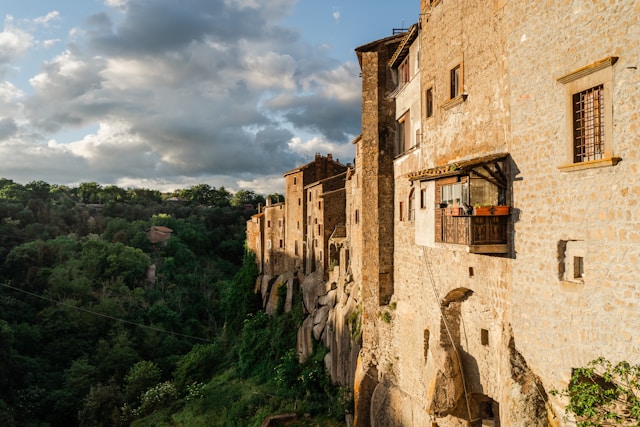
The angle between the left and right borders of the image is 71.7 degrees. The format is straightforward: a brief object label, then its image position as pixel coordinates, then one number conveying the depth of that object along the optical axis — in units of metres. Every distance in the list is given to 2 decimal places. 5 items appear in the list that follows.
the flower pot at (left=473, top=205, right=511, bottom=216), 9.77
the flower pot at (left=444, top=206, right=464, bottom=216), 10.39
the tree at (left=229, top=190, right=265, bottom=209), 98.62
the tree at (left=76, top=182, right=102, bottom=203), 92.00
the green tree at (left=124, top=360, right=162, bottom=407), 36.38
